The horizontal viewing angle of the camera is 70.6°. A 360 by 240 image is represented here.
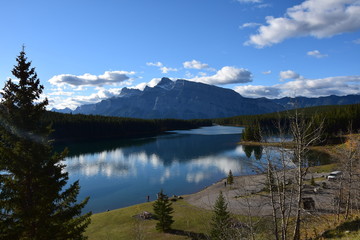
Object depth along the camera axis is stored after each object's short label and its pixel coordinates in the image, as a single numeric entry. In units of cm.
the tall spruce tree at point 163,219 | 3247
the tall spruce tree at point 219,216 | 2505
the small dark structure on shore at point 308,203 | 3258
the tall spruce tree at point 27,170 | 1441
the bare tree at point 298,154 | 1342
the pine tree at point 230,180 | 5705
